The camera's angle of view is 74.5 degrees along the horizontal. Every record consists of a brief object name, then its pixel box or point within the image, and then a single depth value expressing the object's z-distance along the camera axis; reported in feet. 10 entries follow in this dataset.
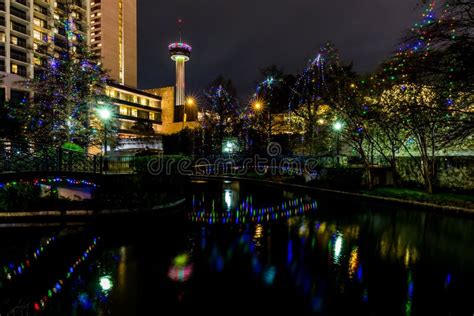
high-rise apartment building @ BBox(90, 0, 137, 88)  323.16
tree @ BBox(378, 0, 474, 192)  25.04
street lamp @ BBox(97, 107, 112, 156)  76.95
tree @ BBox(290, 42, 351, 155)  111.56
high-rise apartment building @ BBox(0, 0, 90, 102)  195.00
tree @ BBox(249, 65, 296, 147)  140.05
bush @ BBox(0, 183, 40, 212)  41.39
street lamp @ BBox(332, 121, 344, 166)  86.38
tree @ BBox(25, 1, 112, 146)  83.30
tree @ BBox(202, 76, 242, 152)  148.05
